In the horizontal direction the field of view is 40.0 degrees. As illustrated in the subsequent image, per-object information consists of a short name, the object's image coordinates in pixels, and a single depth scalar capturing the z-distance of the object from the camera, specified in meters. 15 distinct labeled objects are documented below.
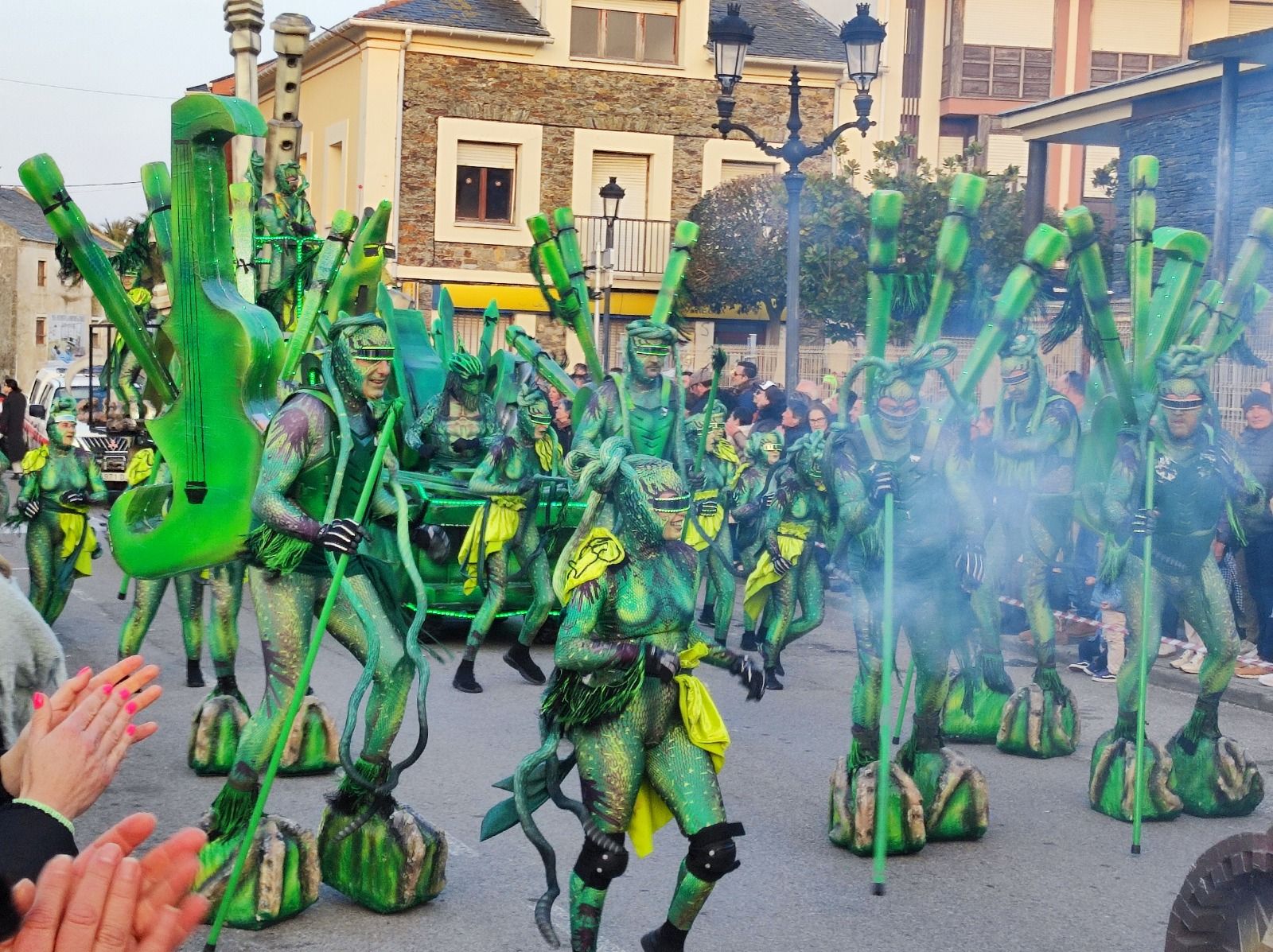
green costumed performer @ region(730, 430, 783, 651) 11.83
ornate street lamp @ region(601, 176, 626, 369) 20.60
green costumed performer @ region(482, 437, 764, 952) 5.14
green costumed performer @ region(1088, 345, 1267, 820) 7.53
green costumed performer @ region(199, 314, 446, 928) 5.92
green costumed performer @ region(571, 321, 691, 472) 9.79
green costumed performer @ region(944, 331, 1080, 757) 8.93
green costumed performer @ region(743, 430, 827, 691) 10.20
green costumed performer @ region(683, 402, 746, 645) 11.01
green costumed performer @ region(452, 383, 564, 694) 10.70
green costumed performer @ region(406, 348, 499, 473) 11.44
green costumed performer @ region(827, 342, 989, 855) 6.99
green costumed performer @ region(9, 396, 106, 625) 11.24
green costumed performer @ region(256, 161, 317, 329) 11.14
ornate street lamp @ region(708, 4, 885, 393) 15.01
